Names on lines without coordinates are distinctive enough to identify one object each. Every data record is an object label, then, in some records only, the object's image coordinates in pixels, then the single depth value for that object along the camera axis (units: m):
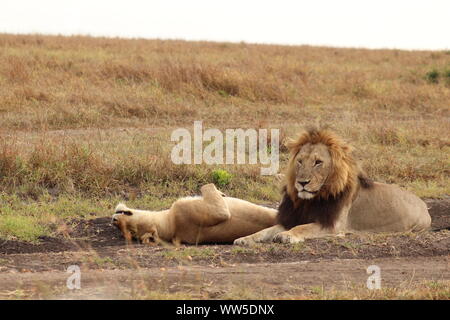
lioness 12.47
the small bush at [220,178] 16.77
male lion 12.30
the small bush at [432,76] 36.84
